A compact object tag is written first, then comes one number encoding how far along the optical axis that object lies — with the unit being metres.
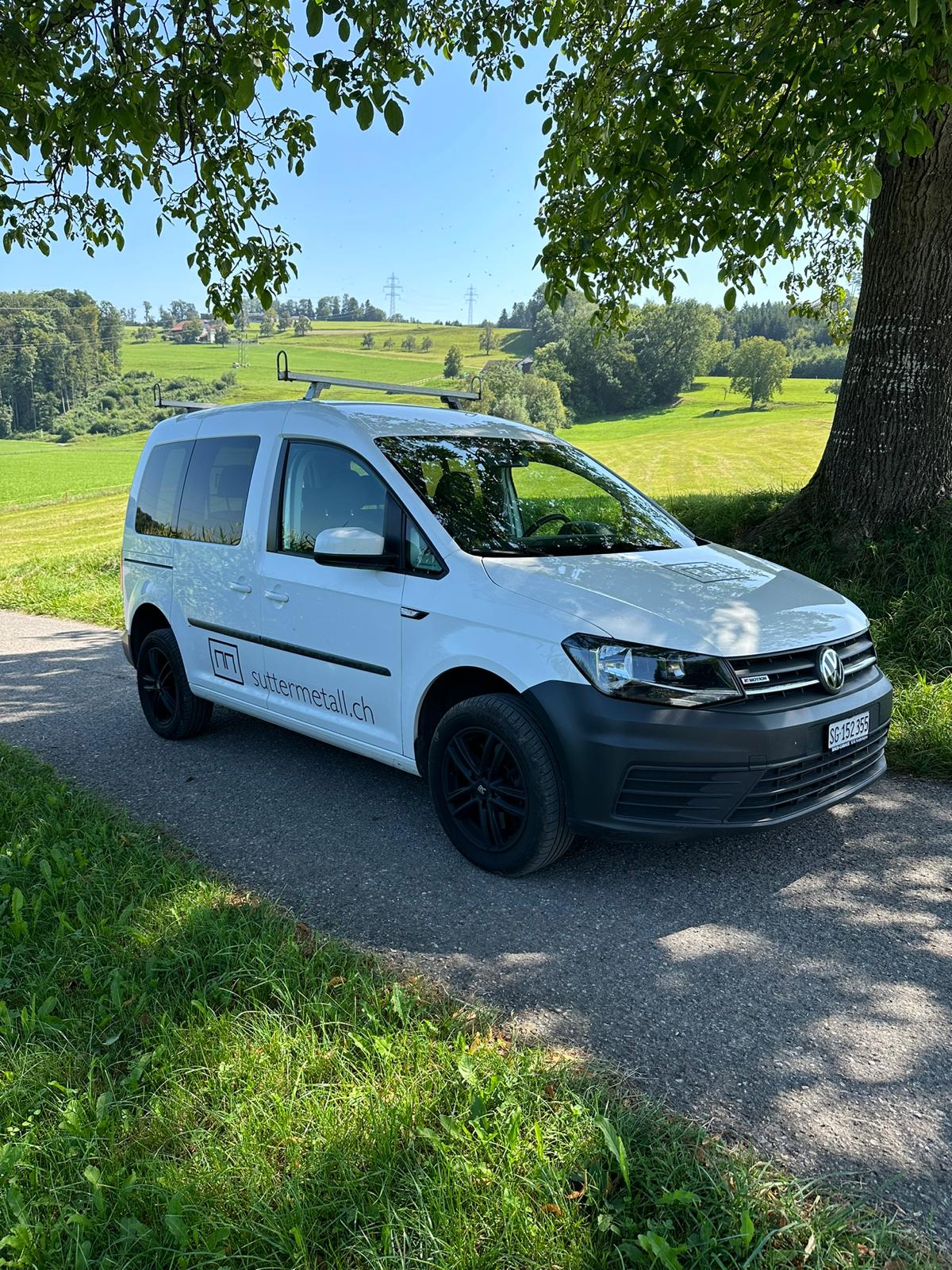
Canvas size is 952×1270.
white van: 3.36
